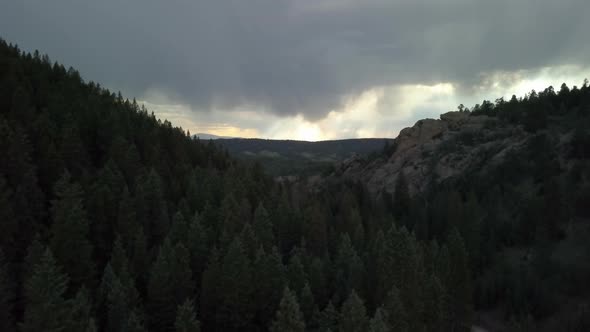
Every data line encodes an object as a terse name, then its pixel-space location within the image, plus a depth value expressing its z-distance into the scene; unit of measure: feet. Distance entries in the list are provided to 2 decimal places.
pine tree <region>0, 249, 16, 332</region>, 122.83
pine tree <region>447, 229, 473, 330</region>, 208.44
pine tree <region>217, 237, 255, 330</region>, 159.43
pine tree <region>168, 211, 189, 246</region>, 195.42
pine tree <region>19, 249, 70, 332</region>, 111.04
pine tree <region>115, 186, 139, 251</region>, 191.62
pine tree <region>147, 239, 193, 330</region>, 153.38
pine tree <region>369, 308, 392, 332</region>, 125.29
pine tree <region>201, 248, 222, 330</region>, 162.20
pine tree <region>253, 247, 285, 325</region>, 168.76
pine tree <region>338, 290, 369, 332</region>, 131.03
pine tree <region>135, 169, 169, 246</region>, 215.72
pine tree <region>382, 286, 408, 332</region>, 148.56
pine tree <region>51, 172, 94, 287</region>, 156.97
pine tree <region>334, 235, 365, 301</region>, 186.91
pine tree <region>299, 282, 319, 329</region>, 163.32
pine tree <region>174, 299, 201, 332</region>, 129.70
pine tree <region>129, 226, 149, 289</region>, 175.11
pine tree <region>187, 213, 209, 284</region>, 187.21
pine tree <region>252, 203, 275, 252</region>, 218.79
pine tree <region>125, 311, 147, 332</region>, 125.70
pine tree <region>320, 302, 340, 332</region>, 153.58
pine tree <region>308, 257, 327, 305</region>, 189.26
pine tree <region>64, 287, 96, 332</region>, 115.85
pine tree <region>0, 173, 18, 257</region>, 160.35
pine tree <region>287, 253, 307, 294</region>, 177.27
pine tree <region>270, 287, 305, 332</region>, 131.54
